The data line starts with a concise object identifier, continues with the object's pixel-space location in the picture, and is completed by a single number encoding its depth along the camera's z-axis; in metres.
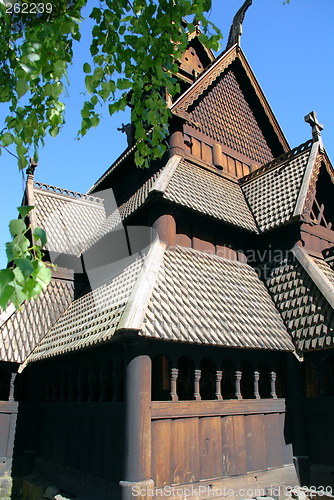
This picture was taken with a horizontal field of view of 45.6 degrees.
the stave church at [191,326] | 7.35
